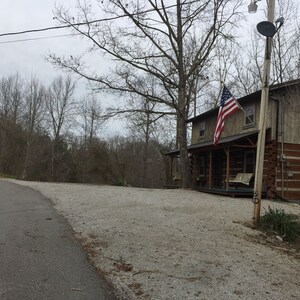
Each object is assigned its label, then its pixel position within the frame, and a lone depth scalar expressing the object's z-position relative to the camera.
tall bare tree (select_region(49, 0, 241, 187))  24.09
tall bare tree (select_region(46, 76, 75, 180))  50.72
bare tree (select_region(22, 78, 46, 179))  49.69
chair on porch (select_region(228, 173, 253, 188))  19.69
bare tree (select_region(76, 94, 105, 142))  53.21
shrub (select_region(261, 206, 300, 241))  8.72
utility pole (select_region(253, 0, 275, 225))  9.65
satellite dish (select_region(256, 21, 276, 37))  9.28
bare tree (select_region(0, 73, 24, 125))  53.38
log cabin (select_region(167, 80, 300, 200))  18.42
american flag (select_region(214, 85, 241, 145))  11.59
